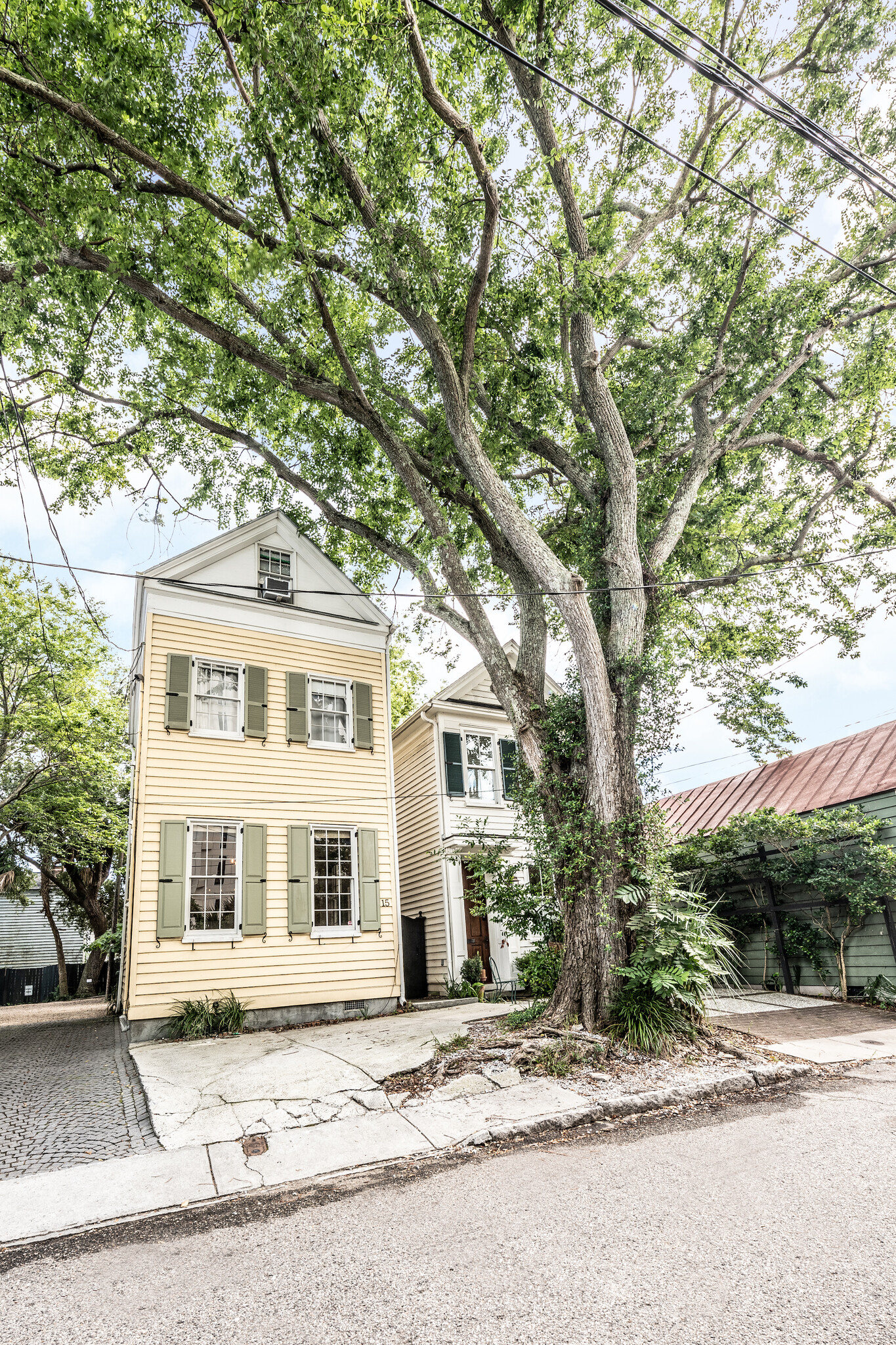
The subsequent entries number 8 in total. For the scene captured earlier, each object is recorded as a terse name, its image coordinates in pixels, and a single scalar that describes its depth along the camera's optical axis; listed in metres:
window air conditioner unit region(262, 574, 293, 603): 12.07
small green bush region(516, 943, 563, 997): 8.21
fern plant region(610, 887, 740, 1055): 6.39
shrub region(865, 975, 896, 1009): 9.09
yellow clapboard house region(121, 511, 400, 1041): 9.84
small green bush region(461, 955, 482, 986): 12.51
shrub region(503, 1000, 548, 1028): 7.47
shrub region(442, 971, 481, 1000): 12.04
